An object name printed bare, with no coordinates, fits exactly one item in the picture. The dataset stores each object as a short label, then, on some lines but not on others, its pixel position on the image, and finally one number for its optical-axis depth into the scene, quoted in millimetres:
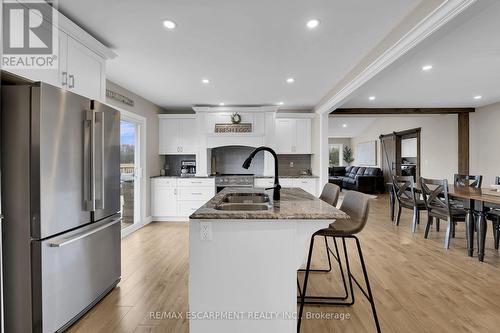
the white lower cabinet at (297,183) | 5238
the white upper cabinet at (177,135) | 5551
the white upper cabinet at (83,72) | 2168
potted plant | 13227
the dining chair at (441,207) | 3479
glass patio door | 4383
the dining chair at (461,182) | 3947
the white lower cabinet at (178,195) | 5160
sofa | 9555
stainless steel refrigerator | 1616
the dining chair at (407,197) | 4320
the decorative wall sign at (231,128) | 5328
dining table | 2998
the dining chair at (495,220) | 3153
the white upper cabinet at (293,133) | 5629
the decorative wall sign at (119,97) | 3732
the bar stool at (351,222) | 1721
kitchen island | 1603
